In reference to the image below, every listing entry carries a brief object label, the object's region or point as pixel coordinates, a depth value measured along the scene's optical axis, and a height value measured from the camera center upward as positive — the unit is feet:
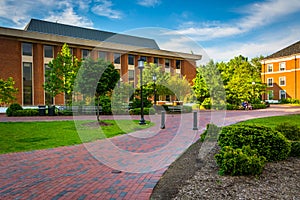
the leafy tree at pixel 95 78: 44.00 +4.20
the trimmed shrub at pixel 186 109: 73.87 -2.76
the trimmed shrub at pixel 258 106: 93.76 -2.50
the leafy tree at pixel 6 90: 71.15 +2.98
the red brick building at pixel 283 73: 140.26 +15.47
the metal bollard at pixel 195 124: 36.93 -3.65
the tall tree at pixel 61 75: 77.61 +7.90
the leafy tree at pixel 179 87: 100.58 +5.29
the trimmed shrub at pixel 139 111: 68.64 -3.07
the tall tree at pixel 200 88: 99.86 +4.69
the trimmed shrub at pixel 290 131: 20.13 -2.58
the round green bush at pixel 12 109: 64.08 -2.27
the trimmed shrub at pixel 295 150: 17.62 -3.57
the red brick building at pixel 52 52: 93.86 +21.57
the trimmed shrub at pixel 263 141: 16.24 -2.74
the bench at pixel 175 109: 73.96 -2.72
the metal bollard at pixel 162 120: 39.67 -3.24
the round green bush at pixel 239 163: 13.67 -3.50
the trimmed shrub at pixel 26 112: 63.63 -3.06
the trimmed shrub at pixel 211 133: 23.38 -3.17
